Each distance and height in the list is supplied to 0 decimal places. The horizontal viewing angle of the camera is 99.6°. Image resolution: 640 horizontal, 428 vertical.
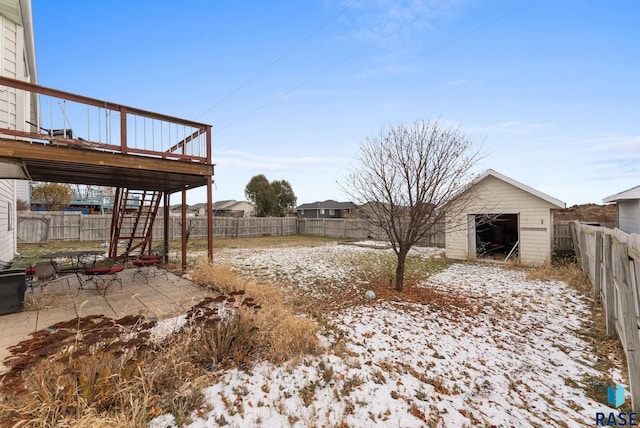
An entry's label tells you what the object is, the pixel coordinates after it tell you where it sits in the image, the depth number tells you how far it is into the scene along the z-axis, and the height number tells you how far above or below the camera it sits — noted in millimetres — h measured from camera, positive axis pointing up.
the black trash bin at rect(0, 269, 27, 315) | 3955 -1045
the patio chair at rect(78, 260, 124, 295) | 5016 -969
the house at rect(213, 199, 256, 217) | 42641 +1761
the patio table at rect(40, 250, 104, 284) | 5529 -785
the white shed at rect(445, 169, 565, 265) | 9375 +52
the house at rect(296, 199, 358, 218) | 36719 +1282
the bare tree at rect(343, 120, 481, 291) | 5766 +930
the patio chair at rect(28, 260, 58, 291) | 4859 -921
